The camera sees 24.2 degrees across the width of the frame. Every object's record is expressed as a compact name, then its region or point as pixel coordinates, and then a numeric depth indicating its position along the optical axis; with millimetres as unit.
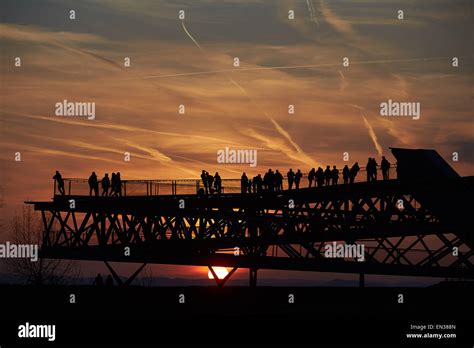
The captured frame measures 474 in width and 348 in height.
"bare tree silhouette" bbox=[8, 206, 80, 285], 104812
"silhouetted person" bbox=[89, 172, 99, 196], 81625
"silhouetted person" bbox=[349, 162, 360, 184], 74000
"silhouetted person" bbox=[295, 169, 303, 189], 77625
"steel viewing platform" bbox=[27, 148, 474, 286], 73438
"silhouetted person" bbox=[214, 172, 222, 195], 80250
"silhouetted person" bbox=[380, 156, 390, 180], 72938
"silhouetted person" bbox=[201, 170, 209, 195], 80812
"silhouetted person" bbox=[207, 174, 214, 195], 80812
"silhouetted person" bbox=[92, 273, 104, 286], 76988
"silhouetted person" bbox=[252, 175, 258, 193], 79750
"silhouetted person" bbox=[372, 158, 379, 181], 73000
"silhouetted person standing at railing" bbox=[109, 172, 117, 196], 81500
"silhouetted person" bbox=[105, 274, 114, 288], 78406
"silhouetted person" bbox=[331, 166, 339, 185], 75562
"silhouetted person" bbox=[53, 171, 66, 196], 82500
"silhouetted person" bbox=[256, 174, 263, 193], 79250
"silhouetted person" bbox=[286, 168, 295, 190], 77938
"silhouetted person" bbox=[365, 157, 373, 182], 72938
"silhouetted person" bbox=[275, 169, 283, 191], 78500
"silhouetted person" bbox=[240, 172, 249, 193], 79688
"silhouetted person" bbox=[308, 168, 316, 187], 76750
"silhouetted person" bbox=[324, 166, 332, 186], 75688
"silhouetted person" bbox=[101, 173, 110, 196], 81312
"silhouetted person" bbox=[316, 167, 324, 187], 75812
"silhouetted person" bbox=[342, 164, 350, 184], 74125
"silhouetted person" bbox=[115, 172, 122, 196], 81625
